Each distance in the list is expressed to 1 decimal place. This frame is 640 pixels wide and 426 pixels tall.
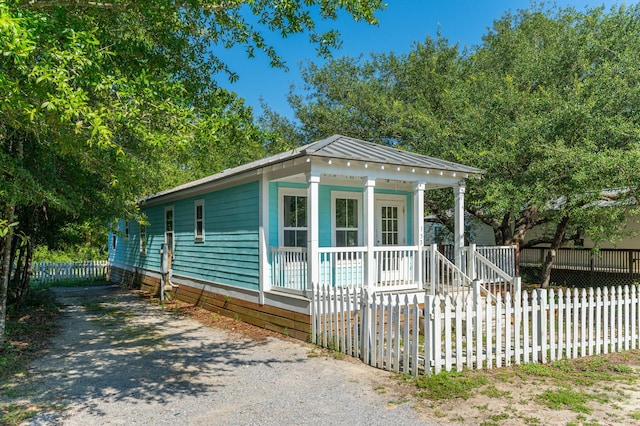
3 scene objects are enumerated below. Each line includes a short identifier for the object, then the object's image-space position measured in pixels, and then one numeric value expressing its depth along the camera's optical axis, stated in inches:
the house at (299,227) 324.5
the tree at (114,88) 171.6
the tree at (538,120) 404.5
